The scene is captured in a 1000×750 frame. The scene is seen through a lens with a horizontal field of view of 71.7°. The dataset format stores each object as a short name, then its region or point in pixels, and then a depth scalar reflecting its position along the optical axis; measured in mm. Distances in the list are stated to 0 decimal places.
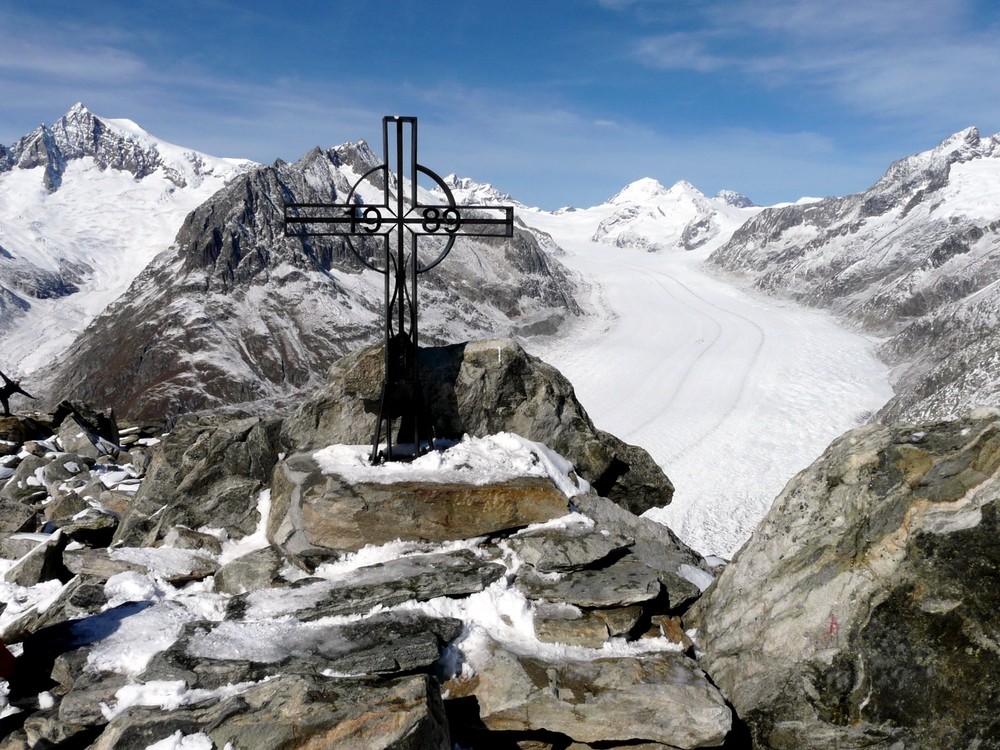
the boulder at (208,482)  9641
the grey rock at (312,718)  4980
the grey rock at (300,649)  6008
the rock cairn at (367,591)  5762
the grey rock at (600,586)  7176
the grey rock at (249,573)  8156
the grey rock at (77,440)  15719
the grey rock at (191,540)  9141
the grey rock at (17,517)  11547
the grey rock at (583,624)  6863
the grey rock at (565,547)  7820
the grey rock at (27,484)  13117
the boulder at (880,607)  5488
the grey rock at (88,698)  5746
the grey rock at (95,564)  8461
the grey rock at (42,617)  7609
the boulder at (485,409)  10117
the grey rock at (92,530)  10664
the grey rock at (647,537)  8266
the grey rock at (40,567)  9102
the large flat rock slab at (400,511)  8398
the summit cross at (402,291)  9266
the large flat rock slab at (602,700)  5824
